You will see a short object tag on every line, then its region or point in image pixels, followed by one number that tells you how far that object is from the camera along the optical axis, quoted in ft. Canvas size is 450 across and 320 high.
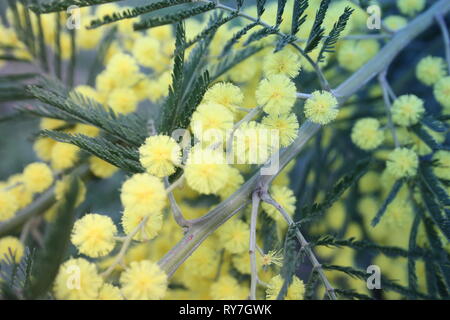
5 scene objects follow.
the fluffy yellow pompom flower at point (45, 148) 0.61
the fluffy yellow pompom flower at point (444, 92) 0.56
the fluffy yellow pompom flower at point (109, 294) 0.42
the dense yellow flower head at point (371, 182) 0.65
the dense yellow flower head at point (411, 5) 0.65
